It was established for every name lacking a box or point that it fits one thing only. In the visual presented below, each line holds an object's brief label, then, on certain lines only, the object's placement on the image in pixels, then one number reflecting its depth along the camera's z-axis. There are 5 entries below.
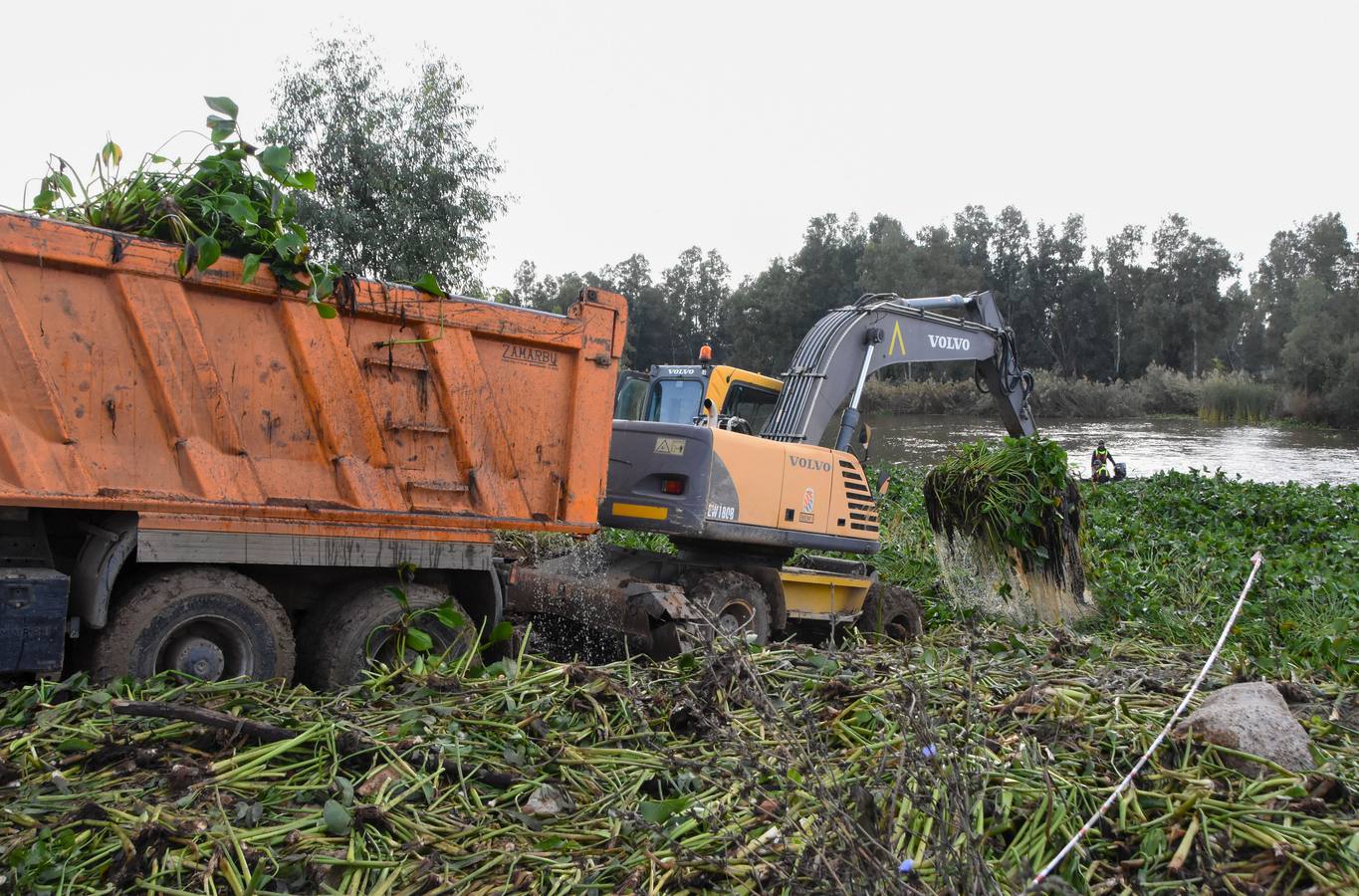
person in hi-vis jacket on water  19.84
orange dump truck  4.82
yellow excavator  7.39
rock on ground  3.51
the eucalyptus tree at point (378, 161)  17.38
